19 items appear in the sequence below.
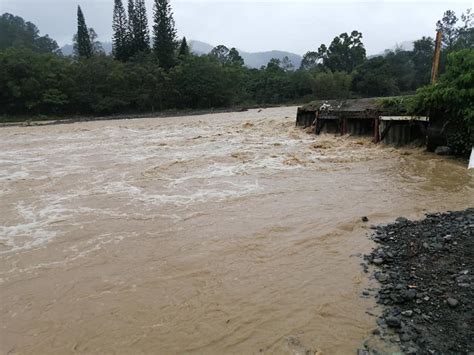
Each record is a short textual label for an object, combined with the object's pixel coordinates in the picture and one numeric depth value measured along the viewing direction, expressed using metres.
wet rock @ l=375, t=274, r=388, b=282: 5.28
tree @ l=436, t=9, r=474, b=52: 81.44
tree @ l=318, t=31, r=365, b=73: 85.69
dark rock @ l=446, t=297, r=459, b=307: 4.44
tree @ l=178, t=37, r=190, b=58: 68.06
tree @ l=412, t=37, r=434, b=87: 80.47
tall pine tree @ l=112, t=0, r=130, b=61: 66.44
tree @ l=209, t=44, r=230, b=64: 95.59
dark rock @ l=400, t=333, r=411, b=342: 4.01
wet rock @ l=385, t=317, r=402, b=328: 4.24
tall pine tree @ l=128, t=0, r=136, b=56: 66.06
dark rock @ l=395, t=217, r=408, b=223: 7.51
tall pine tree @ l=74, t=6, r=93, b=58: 64.75
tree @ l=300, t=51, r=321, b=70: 93.89
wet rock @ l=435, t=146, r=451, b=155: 13.83
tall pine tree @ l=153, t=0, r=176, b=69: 61.91
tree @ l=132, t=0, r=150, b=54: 66.44
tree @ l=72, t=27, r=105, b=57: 69.07
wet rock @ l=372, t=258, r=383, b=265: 5.79
